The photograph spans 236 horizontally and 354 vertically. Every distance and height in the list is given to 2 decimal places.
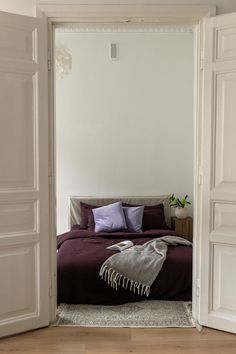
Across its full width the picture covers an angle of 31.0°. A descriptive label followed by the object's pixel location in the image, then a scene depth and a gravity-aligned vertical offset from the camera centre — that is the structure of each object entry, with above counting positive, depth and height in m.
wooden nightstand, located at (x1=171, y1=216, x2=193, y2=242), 5.76 -0.92
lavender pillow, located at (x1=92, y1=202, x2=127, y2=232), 5.32 -0.73
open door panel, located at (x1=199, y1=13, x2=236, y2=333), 3.11 -0.11
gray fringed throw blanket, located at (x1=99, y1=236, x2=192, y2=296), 3.95 -1.03
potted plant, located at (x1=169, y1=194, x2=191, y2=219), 5.84 -0.62
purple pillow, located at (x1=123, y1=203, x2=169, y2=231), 5.56 -0.77
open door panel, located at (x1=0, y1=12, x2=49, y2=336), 3.06 -0.10
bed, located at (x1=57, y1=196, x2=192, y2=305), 3.92 -1.11
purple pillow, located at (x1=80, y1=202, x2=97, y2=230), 5.53 -0.74
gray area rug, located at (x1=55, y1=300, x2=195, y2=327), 3.44 -1.32
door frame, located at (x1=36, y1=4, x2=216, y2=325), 3.22 +1.07
